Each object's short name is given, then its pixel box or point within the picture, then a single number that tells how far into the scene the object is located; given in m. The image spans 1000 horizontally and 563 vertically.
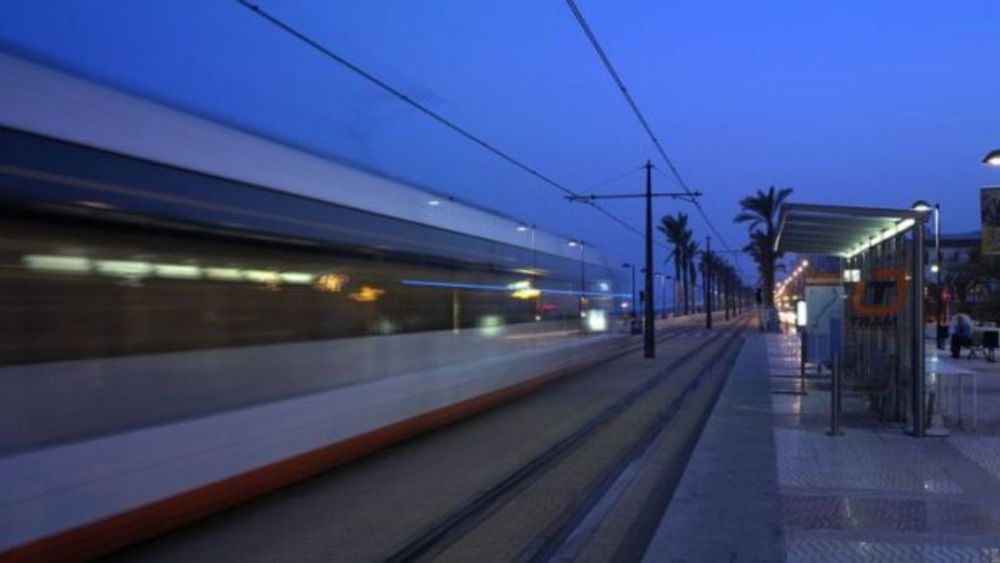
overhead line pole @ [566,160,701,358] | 30.33
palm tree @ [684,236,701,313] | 100.98
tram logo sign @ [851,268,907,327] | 13.30
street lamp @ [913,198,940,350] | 26.06
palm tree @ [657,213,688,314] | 95.25
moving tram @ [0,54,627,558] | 5.57
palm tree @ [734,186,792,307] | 66.81
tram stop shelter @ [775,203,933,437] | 12.23
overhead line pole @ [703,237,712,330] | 59.31
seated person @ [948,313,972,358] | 27.70
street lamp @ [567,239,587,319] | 21.22
